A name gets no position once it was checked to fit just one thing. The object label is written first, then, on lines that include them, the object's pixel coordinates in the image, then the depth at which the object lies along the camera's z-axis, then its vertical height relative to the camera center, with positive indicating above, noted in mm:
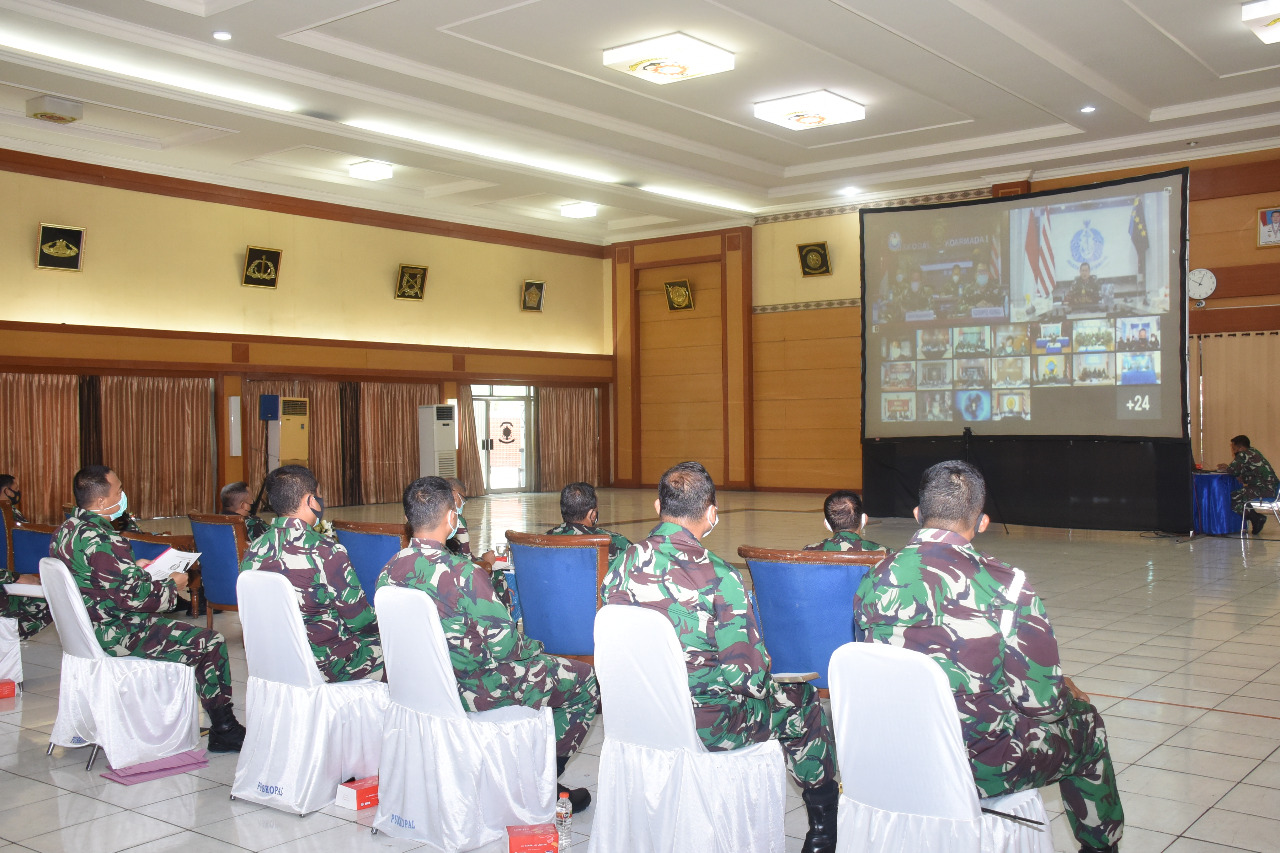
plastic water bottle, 3367 -1285
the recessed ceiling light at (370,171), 13898 +3416
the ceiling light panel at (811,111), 11641 +3501
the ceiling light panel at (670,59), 9789 +3463
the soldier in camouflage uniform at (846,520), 4234 -412
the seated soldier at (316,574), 3727 -523
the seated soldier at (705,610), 2846 -507
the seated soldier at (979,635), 2461 -509
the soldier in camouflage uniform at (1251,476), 10570 -619
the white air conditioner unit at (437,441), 16094 -249
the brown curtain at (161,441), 13195 -164
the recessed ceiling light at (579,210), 16877 +3462
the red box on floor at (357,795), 3662 -1286
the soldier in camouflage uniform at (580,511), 4621 -385
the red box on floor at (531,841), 3178 -1260
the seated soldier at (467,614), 3268 -589
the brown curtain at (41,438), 12219 -93
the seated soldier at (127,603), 4086 -688
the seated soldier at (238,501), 6559 -470
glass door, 17641 -170
